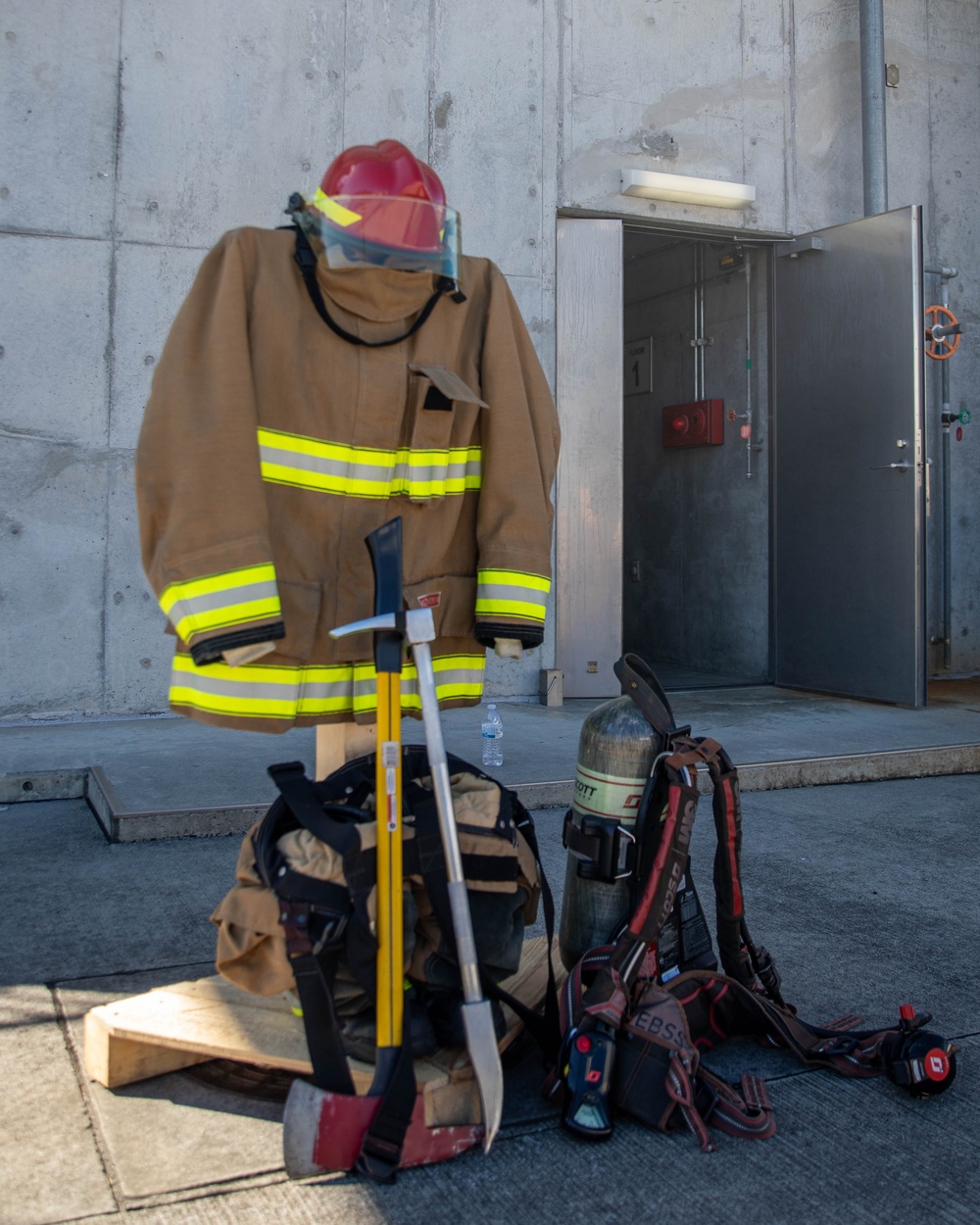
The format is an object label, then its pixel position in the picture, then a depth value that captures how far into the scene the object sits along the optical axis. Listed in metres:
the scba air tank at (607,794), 2.58
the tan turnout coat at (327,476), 2.21
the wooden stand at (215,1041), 2.14
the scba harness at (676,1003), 2.21
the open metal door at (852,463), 6.95
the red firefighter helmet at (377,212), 2.35
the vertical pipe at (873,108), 7.67
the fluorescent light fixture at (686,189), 7.21
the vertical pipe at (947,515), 8.41
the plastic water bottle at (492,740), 5.12
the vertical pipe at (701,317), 9.04
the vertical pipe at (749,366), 8.48
